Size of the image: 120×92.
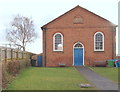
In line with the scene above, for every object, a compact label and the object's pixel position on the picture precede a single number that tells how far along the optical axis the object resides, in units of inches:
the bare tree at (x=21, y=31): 1833.2
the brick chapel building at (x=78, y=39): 927.0
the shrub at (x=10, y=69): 384.0
